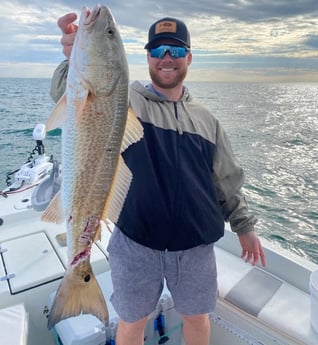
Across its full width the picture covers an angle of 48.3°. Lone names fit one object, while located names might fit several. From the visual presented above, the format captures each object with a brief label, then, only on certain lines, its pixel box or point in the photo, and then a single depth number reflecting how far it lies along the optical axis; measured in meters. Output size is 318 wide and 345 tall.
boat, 2.51
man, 2.14
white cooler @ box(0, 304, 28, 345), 2.32
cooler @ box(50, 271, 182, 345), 2.47
